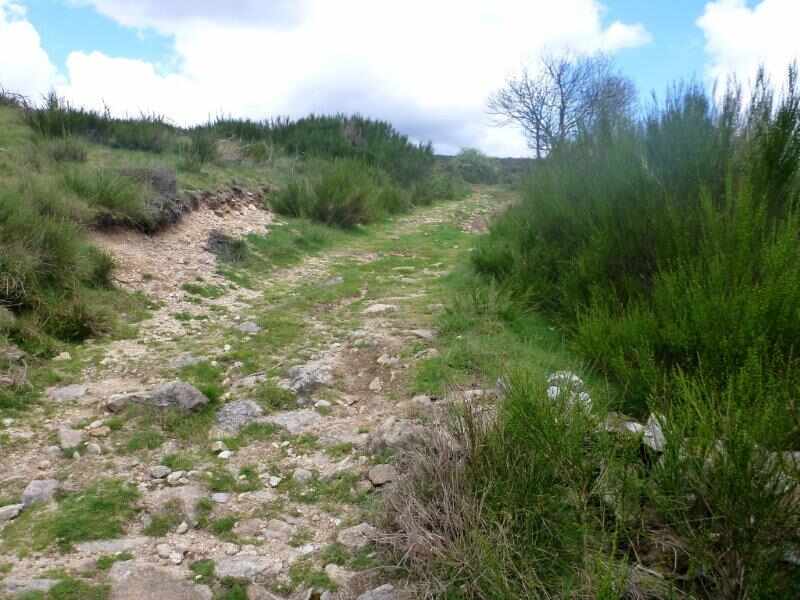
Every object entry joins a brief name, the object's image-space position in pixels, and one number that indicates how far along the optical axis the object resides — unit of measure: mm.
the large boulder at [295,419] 3479
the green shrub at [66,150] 7613
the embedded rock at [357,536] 2424
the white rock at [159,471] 2965
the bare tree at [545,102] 21475
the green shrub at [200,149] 10030
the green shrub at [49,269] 4406
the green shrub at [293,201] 9977
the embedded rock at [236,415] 3482
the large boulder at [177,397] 3557
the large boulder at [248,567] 2301
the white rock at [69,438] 3148
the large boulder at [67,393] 3668
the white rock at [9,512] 2553
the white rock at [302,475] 2967
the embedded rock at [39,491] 2697
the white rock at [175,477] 2924
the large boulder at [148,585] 2145
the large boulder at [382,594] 2035
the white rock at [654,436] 2167
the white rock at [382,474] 2805
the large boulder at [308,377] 3889
